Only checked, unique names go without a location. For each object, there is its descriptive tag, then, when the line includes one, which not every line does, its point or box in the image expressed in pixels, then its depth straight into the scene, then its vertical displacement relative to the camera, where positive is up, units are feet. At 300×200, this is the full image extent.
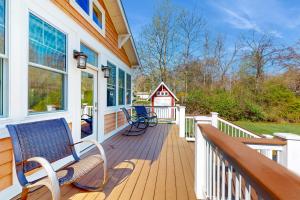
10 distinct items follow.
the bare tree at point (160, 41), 38.87 +16.96
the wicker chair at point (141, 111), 16.79 -1.48
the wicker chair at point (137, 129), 14.77 -3.65
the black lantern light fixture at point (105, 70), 11.94 +2.64
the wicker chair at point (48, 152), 4.18 -1.89
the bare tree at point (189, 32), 40.13 +20.19
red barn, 26.53 +0.56
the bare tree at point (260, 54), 38.17 +13.30
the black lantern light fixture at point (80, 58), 8.44 +2.61
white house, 5.20 +1.78
